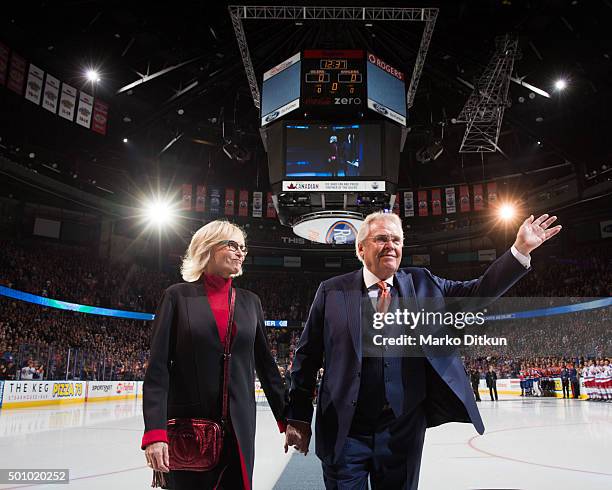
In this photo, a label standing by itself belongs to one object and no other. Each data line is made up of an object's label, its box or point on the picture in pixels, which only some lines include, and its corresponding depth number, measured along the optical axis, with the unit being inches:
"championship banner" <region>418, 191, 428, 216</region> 1088.6
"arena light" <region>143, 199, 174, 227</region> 946.7
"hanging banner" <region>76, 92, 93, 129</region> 730.2
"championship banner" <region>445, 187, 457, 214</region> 1085.1
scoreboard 439.2
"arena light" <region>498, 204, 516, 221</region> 1030.4
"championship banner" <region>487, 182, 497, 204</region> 1099.9
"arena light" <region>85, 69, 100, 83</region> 686.5
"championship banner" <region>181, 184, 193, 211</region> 1027.9
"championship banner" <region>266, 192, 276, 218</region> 1104.2
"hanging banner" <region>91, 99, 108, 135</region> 755.6
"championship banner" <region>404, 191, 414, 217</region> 1085.8
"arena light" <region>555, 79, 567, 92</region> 641.0
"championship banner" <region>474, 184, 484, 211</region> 1087.0
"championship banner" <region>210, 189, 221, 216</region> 1071.0
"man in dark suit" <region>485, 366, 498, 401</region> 775.2
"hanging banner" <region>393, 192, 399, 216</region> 1095.1
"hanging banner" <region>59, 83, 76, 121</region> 704.4
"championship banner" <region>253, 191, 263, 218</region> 1080.2
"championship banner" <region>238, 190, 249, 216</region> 1081.4
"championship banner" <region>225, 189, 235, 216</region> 1066.7
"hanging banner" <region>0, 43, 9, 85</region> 601.3
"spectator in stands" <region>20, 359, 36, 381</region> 599.5
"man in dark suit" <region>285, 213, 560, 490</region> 85.5
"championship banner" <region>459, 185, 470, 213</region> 1086.4
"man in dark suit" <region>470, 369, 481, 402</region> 784.9
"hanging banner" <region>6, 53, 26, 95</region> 619.2
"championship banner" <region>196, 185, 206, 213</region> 1047.0
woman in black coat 87.1
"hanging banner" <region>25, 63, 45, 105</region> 647.1
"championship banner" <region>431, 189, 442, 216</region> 1075.9
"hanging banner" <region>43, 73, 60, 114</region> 674.8
